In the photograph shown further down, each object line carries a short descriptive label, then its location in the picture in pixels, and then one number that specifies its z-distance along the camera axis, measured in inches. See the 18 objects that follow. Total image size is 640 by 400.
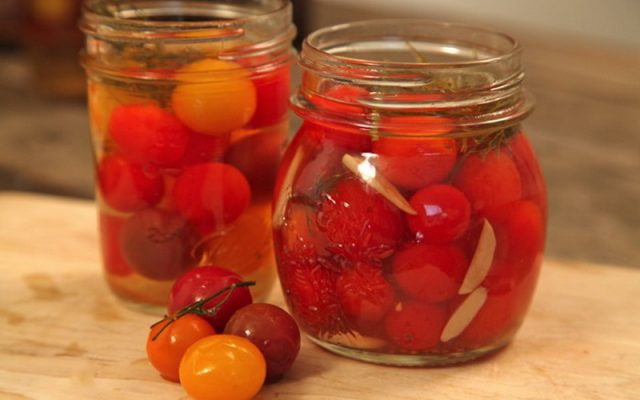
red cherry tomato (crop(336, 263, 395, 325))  35.9
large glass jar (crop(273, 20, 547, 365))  35.3
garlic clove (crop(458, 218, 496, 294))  35.8
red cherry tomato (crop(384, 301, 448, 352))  36.1
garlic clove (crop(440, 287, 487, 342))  36.5
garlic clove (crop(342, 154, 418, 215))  35.2
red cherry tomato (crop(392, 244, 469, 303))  35.3
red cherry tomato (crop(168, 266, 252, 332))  37.5
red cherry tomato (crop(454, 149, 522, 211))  35.4
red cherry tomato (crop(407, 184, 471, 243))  34.9
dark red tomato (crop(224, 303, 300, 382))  35.9
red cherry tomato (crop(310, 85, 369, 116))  36.2
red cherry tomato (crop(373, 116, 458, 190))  35.2
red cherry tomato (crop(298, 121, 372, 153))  36.2
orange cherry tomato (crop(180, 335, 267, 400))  33.9
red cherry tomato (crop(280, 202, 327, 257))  36.8
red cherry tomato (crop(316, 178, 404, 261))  35.3
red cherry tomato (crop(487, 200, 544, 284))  36.2
